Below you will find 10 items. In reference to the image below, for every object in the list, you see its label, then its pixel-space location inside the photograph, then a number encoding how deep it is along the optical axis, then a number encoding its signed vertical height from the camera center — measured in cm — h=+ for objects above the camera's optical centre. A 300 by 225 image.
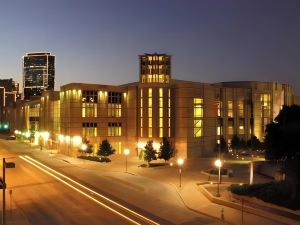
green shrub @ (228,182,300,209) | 3319 -638
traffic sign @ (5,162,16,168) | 2796 -327
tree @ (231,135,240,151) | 8931 -590
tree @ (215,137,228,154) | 8550 -629
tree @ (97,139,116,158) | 7275 -582
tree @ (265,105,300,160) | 3741 -185
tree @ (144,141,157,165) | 6309 -576
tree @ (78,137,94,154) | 7562 -585
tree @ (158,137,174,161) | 6581 -571
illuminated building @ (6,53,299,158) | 7596 -20
